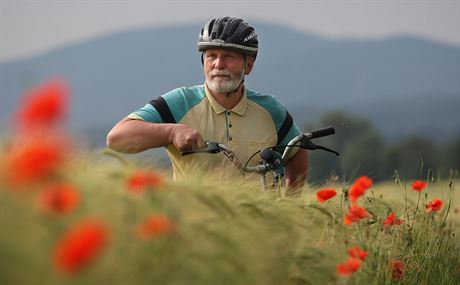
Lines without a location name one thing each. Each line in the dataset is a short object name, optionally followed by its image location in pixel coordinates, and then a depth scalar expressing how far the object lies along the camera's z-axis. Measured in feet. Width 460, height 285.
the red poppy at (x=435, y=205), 36.27
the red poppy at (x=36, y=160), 15.16
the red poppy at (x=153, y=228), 17.53
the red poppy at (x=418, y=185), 34.73
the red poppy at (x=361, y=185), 27.27
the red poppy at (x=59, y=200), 15.07
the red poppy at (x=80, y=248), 13.85
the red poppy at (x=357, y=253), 25.52
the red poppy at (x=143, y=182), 19.13
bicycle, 34.01
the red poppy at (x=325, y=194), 28.37
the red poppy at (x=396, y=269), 32.14
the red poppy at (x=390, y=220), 33.65
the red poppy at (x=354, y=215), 27.66
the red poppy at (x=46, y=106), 14.73
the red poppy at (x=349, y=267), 24.04
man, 39.01
